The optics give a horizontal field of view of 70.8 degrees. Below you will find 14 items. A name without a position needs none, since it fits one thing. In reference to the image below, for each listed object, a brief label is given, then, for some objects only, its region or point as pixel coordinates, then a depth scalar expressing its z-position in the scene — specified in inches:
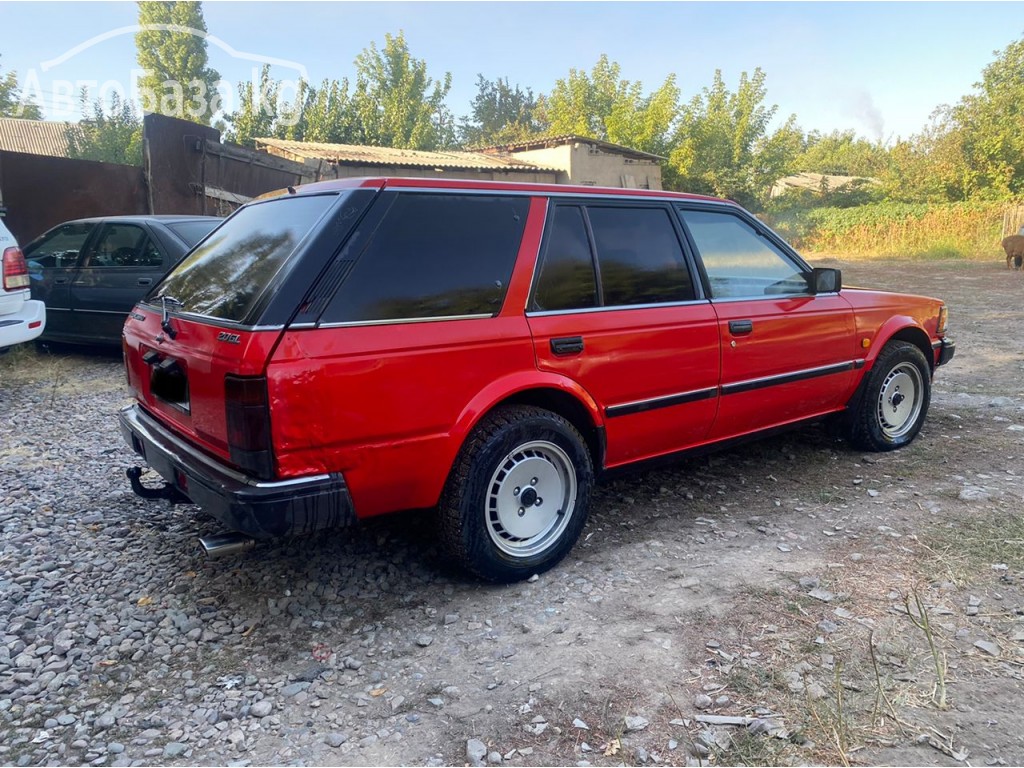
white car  237.5
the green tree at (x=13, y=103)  1400.1
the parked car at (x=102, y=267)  268.1
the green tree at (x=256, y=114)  1224.2
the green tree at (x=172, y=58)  1403.8
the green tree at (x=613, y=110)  1198.9
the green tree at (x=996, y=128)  1053.8
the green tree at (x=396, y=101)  1355.8
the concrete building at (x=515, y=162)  698.8
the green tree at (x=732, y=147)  1196.5
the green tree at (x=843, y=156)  1534.2
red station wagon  102.0
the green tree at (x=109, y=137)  970.7
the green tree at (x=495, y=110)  2169.0
